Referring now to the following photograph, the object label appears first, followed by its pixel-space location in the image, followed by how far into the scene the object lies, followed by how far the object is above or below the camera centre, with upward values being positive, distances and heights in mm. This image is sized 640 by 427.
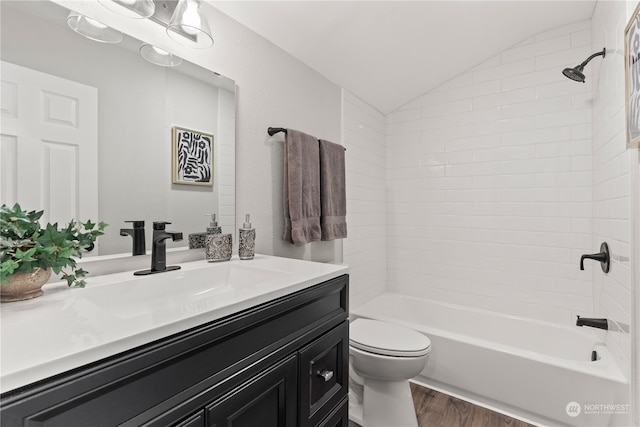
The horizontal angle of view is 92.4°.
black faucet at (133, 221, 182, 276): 1094 -141
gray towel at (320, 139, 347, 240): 1899 +129
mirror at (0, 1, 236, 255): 902 +353
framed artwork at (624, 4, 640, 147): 1089 +514
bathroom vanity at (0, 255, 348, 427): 483 -285
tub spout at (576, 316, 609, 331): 1619 -581
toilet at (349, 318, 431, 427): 1585 -840
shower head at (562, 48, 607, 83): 1678 +775
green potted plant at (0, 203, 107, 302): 708 -100
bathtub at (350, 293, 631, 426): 1510 -897
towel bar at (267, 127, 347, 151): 1643 +437
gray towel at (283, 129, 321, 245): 1672 +132
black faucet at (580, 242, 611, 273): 1567 -231
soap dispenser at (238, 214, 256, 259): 1392 -144
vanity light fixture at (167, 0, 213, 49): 1140 +724
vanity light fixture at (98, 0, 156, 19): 1068 +717
